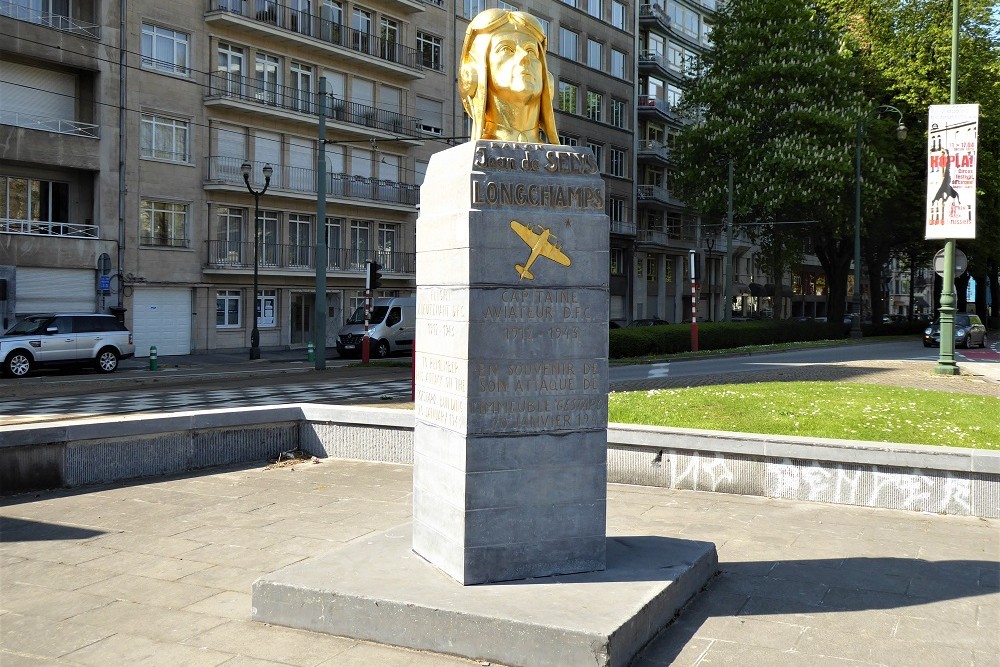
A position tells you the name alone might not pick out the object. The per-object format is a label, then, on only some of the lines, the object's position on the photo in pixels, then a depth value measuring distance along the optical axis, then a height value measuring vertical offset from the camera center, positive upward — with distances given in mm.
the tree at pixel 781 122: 39562 +8058
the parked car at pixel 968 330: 38875 -613
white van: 34531 -816
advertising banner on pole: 17484 +2713
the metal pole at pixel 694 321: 29356 -299
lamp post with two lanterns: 32125 +1211
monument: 5773 -529
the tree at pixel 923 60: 40438 +10896
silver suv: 25297 -1050
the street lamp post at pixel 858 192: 38531 +4982
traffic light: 27912 +925
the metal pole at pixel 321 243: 28109 +1895
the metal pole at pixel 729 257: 39906 +2404
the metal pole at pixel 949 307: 19594 +161
